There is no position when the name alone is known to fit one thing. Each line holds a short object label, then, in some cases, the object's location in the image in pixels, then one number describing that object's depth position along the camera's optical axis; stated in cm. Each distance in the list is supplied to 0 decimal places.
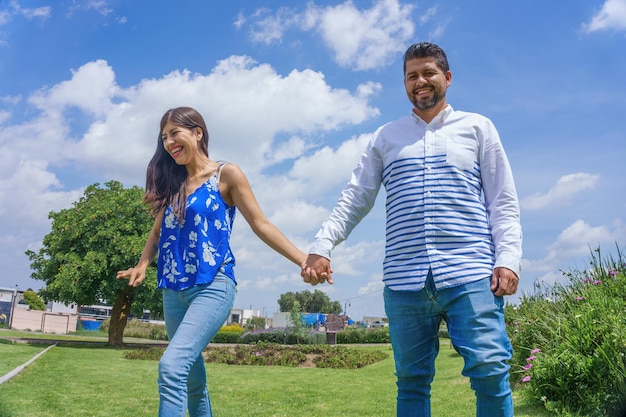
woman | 297
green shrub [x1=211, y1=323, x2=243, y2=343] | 3228
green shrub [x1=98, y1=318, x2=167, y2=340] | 3759
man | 262
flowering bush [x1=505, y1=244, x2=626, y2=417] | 495
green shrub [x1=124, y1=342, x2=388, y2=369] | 1568
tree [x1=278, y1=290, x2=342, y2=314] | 7538
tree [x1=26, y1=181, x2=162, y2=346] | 2242
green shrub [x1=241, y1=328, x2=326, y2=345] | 2362
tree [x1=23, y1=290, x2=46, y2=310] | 4874
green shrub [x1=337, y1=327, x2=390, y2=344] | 2964
